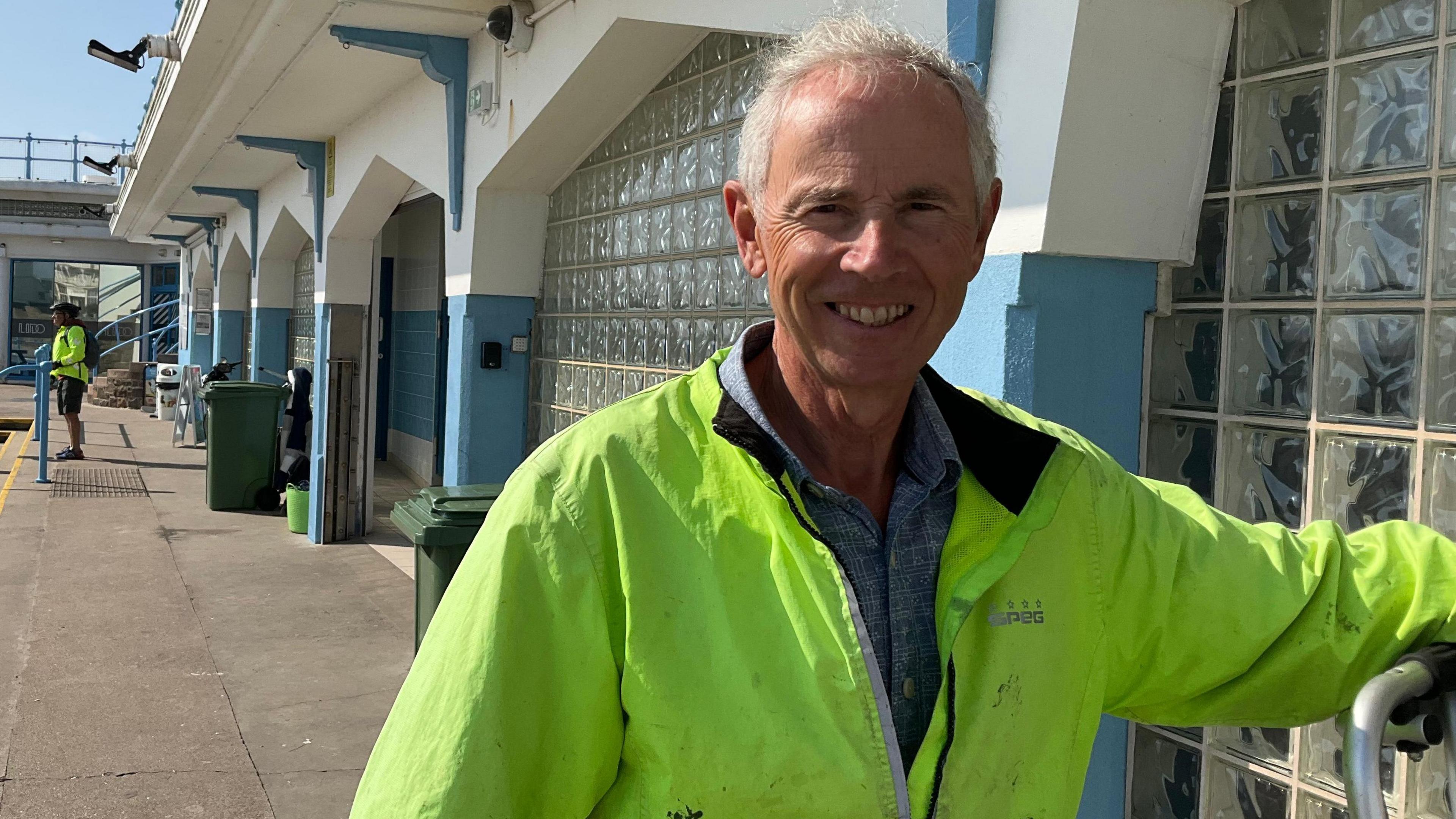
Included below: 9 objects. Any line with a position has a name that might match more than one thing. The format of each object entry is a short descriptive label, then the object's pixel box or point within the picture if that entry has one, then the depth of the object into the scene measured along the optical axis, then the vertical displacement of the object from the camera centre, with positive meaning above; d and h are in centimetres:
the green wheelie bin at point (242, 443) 1051 -83
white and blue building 264 +32
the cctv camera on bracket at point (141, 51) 773 +199
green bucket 981 -127
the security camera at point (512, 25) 584 +159
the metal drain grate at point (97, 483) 1178 -142
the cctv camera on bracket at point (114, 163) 1324 +217
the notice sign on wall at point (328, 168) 985 +149
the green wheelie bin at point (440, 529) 391 -55
